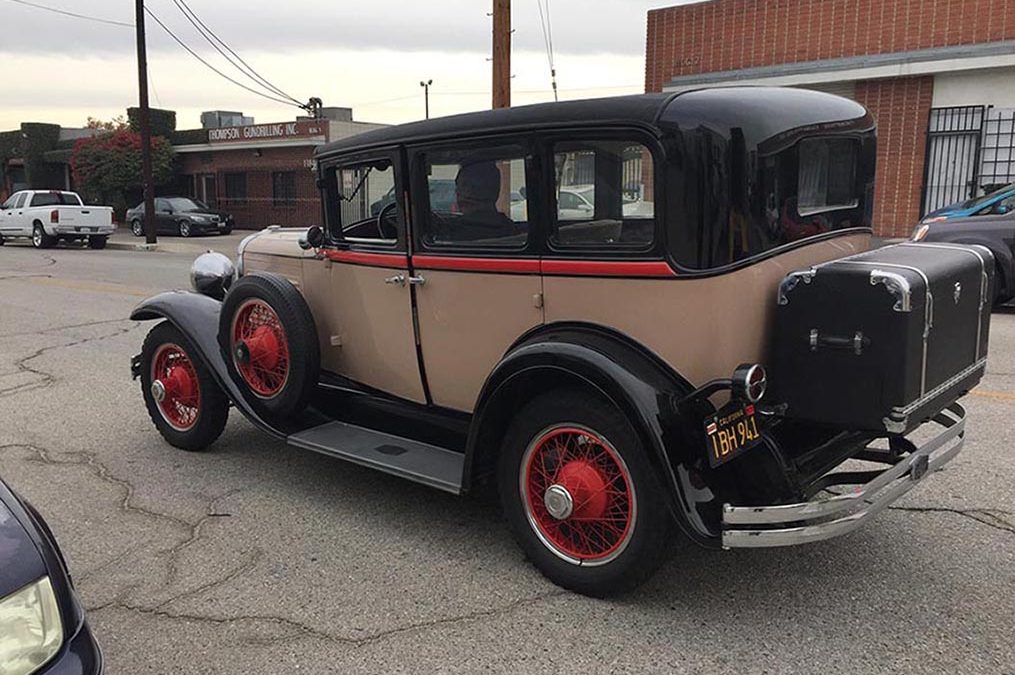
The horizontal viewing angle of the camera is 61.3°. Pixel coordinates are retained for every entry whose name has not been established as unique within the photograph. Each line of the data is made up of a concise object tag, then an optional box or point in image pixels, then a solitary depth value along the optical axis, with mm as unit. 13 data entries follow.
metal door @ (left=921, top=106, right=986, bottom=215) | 15992
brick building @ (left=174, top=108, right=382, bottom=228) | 28172
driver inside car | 3805
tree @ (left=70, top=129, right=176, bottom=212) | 31344
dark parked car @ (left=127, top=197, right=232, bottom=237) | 27609
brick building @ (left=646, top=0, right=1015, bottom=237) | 15695
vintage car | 3100
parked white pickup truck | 23453
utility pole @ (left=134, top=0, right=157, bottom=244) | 23016
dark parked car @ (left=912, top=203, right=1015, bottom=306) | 9680
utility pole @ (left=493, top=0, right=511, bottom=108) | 14234
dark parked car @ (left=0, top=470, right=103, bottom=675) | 2025
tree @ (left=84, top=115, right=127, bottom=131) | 32869
